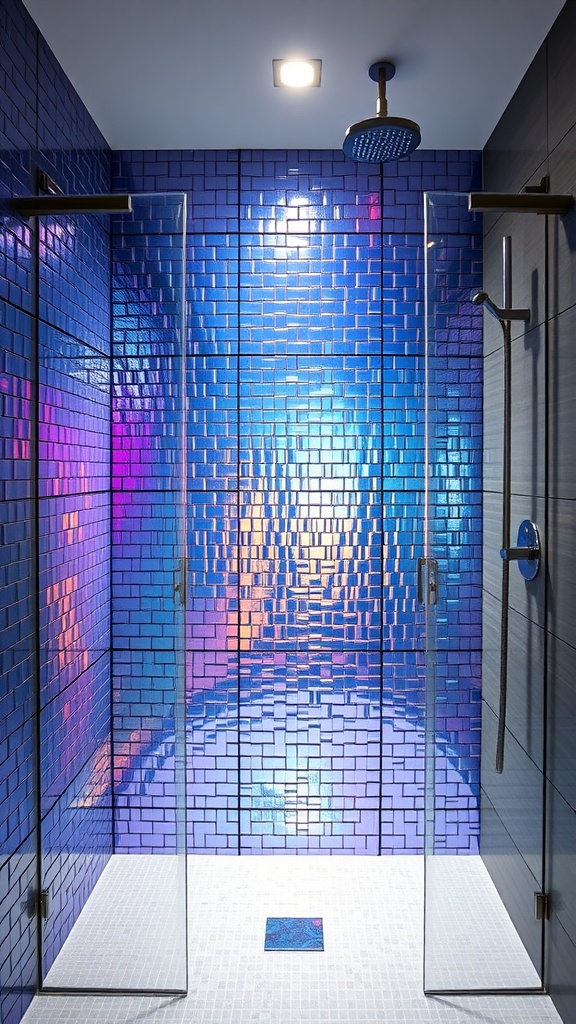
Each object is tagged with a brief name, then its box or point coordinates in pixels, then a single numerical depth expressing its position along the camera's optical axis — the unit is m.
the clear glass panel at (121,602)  2.04
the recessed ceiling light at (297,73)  2.24
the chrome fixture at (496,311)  2.03
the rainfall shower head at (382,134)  2.19
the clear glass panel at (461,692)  2.02
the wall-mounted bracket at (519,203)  1.86
